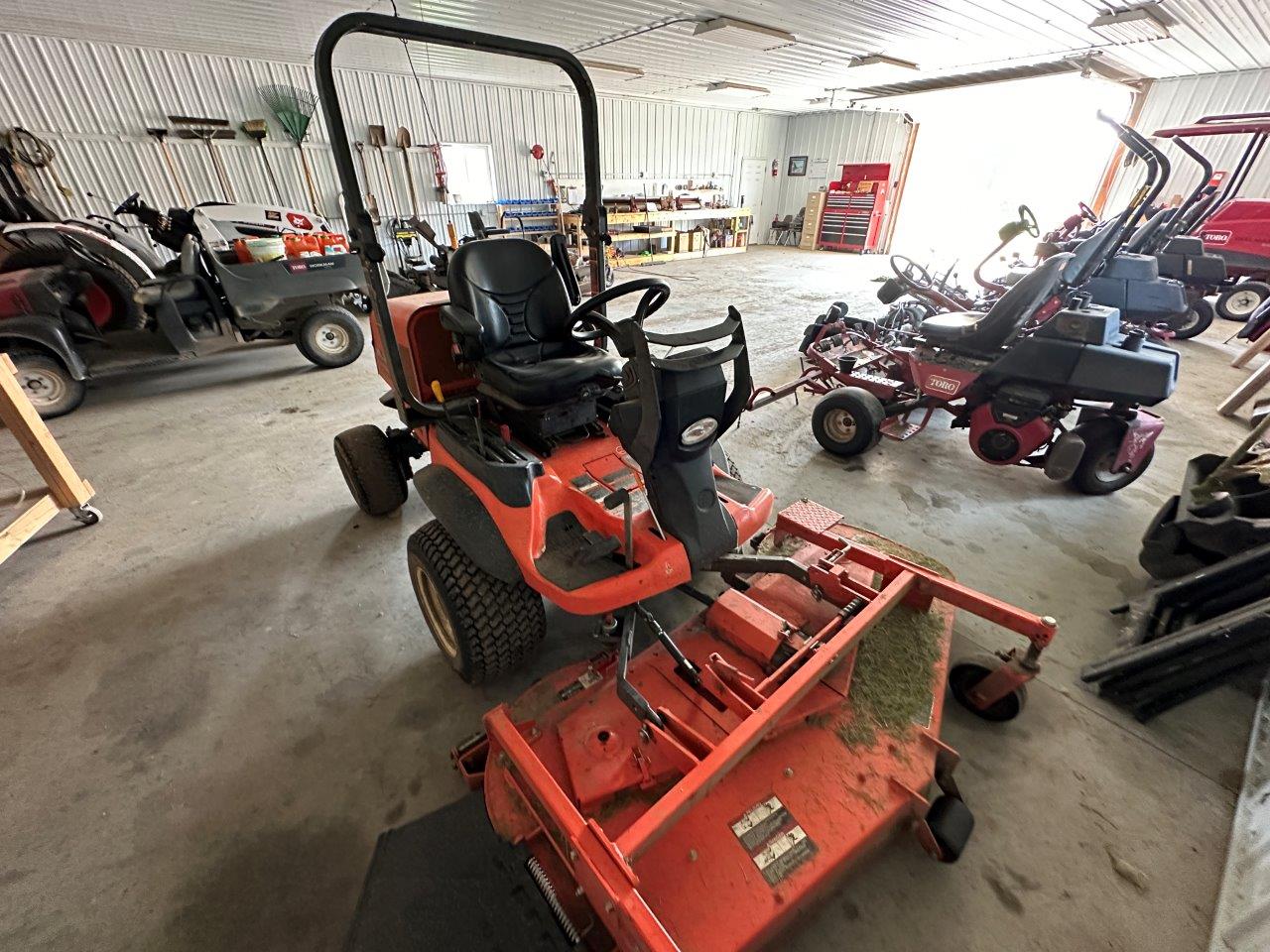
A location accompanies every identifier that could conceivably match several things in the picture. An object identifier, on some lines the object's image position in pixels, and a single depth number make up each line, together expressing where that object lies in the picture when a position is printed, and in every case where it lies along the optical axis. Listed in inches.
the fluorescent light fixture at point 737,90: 394.3
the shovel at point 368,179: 346.9
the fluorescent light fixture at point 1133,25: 213.5
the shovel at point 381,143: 346.6
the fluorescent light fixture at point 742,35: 235.9
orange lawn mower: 49.6
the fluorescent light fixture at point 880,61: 303.3
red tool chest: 519.2
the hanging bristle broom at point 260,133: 305.1
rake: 309.3
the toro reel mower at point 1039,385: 119.3
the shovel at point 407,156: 356.5
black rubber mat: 49.0
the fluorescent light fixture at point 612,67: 320.5
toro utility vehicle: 175.3
